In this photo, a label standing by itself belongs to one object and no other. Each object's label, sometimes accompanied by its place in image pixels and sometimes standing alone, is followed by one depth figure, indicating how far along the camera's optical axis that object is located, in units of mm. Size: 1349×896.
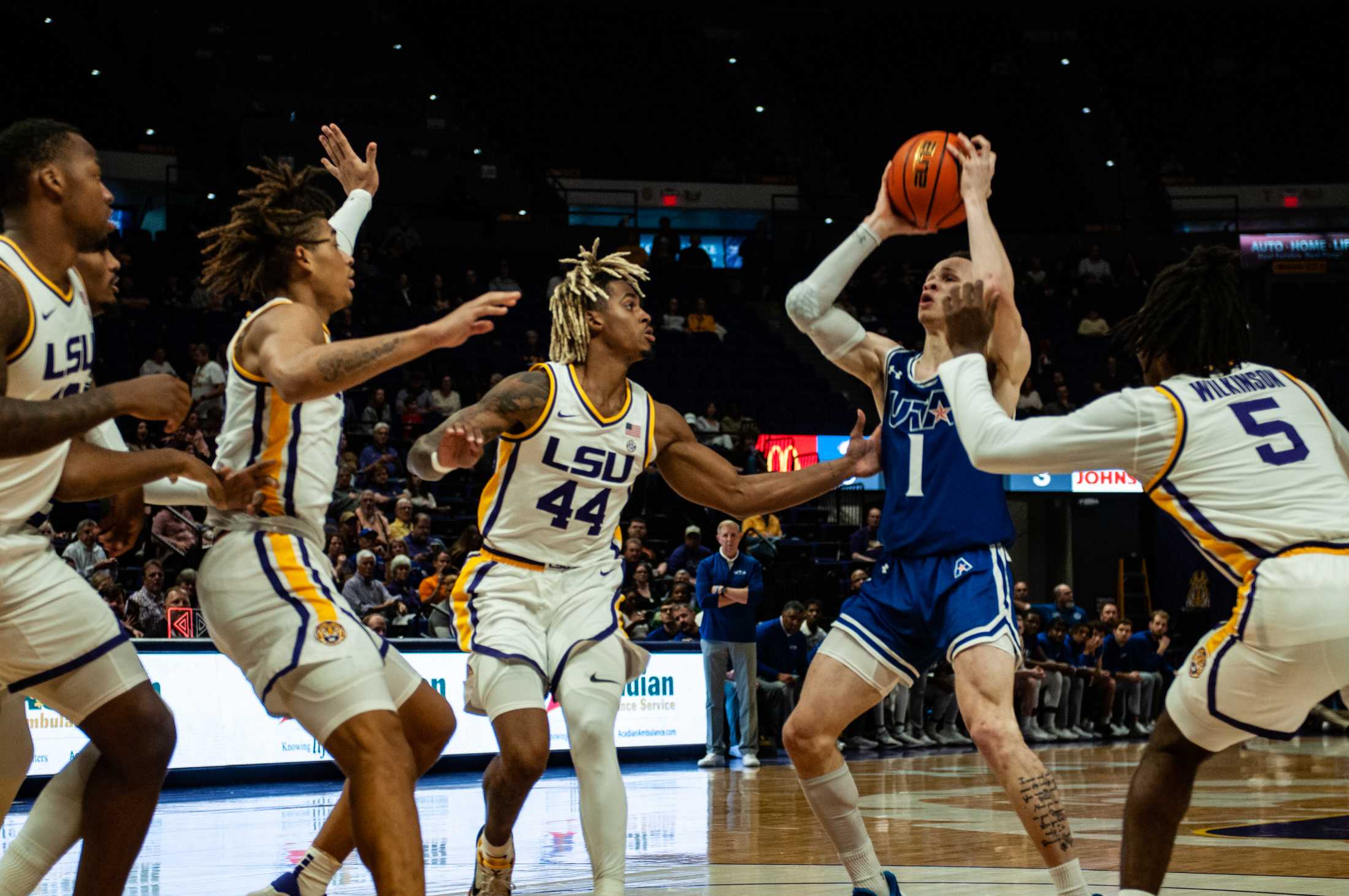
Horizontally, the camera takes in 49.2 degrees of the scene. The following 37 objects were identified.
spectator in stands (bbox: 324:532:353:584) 12836
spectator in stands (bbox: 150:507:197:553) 12656
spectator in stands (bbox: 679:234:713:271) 26219
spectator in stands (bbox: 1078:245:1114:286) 27188
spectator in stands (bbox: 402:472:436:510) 15922
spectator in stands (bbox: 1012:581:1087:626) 17766
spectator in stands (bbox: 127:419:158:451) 14789
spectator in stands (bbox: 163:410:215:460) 14070
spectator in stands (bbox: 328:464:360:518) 13938
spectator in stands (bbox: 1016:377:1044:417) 22172
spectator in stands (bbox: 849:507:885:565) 17094
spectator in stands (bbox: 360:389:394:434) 17391
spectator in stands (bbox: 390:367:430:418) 18078
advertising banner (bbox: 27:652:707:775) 10109
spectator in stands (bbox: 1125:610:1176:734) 17859
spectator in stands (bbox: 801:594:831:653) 15008
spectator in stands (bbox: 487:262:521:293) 23002
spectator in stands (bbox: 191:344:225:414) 15125
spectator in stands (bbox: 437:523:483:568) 12242
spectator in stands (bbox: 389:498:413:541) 14578
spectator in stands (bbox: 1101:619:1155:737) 17688
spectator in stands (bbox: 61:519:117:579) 12172
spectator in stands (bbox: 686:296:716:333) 23859
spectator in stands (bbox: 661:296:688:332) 23641
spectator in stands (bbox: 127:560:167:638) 11656
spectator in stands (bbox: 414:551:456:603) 13055
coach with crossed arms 13102
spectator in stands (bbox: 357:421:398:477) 15938
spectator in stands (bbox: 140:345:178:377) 16078
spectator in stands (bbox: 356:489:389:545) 14023
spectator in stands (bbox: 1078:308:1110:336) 25578
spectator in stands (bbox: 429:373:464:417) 18234
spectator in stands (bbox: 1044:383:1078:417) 22109
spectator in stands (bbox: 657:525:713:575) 15602
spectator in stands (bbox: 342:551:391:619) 12492
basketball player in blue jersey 5016
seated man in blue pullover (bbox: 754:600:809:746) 14359
